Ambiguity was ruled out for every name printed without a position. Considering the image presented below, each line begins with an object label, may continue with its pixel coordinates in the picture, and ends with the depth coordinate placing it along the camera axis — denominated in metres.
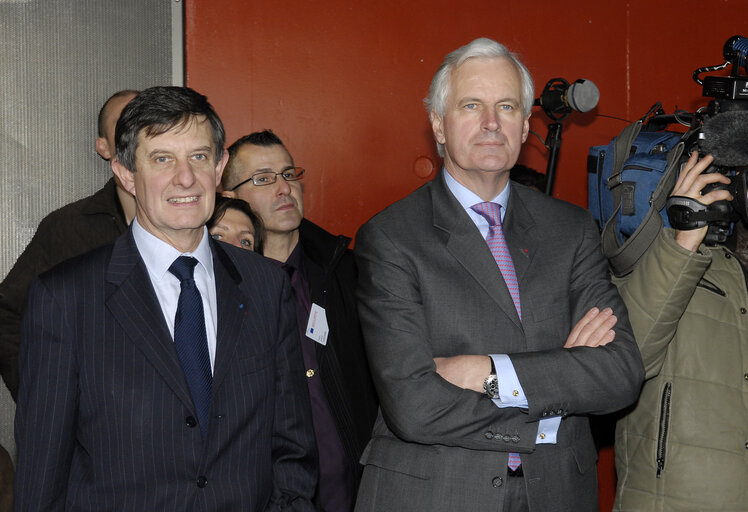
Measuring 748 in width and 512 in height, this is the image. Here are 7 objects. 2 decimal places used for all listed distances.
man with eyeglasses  2.75
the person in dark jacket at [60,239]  2.93
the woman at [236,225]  2.90
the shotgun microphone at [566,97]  2.91
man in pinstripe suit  1.77
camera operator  2.25
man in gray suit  1.97
